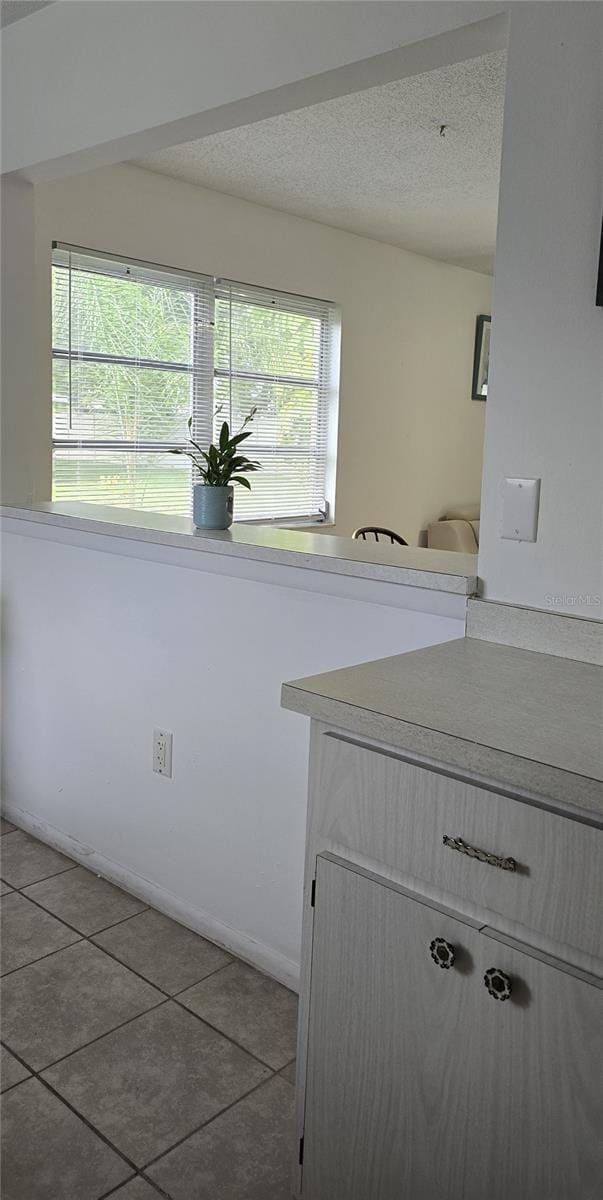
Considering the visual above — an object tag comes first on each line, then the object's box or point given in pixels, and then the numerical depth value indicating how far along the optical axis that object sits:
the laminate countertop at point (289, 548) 1.82
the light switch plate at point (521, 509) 1.65
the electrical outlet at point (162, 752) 2.43
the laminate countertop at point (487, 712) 1.09
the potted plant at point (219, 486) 2.33
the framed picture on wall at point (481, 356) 6.39
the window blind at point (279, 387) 4.88
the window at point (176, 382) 4.14
